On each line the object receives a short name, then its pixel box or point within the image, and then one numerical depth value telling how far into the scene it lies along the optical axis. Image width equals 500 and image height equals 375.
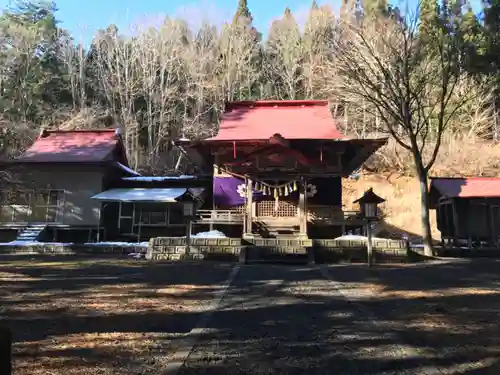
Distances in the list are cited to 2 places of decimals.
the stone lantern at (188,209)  13.88
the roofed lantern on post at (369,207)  12.45
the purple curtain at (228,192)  19.02
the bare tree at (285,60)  38.28
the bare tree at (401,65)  16.89
